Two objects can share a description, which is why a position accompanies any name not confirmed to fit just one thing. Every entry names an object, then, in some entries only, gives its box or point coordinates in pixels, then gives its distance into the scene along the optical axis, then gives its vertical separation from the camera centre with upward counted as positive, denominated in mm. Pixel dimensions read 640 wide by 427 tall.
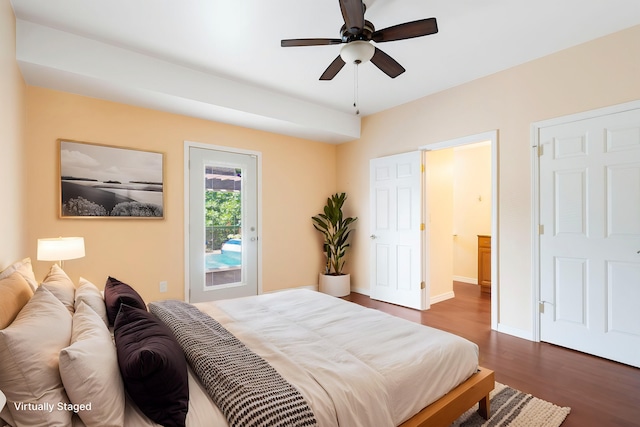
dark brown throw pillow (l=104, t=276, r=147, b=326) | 1689 -479
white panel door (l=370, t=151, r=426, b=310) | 4184 -242
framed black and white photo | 3143 +350
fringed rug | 1845 -1250
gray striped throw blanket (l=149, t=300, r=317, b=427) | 1119 -687
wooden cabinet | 5102 -833
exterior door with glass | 3973 -153
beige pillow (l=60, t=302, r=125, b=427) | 1005 -563
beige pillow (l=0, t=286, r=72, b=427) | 961 -512
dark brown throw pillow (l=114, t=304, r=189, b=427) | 1086 -599
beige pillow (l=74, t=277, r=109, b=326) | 1701 -488
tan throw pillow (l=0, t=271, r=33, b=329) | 1256 -376
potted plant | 4914 -455
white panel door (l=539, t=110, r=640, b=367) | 2598 -209
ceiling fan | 1938 +1224
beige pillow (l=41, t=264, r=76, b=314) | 1723 -431
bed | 1016 -691
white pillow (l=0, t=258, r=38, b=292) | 1675 -327
